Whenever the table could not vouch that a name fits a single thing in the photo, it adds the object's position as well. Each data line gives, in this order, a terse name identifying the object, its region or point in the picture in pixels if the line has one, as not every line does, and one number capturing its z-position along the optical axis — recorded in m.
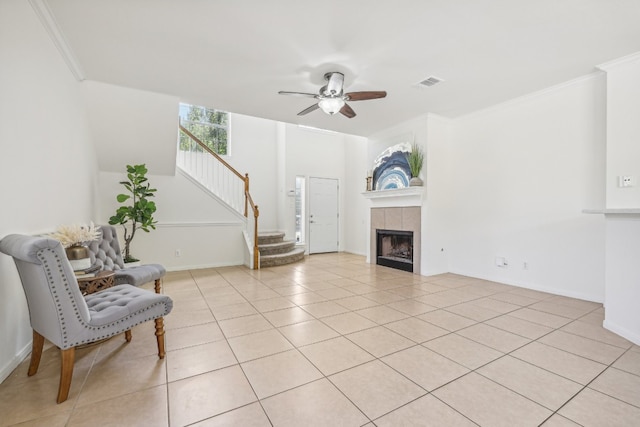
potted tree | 4.41
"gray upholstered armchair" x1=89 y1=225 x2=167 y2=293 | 3.06
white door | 7.73
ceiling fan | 3.41
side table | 2.36
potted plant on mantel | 5.12
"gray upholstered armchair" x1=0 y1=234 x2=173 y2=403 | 1.62
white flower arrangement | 2.30
